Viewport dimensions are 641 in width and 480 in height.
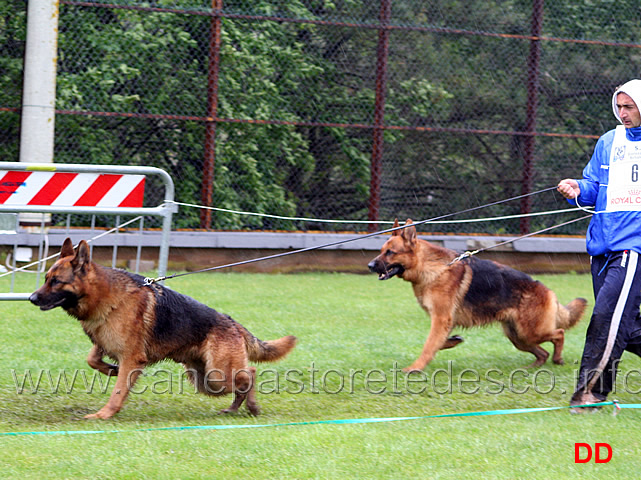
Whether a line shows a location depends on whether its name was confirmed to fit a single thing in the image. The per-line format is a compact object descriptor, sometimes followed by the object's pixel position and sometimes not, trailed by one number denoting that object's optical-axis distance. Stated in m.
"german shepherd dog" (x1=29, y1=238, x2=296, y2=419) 10.30
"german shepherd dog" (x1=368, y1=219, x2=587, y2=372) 14.46
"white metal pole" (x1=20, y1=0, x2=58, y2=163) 21.14
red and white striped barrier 11.29
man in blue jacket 10.98
